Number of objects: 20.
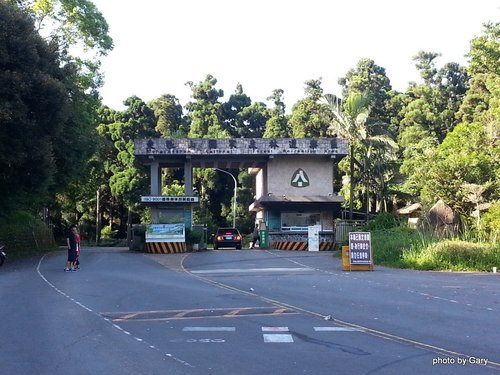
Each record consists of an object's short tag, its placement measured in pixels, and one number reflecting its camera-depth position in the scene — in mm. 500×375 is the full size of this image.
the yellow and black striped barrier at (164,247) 37469
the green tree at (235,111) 71250
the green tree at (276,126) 64688
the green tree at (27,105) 23562
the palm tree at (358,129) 47344
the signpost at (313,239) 38250
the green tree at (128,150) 60031
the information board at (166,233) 37469
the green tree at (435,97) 59406
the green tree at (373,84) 65750
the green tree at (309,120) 61781
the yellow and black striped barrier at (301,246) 39778
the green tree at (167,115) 67750
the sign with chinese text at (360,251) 22500
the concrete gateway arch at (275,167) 44844
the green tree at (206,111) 67188
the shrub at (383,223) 37188
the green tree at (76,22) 35112
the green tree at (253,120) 70875
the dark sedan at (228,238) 41719
